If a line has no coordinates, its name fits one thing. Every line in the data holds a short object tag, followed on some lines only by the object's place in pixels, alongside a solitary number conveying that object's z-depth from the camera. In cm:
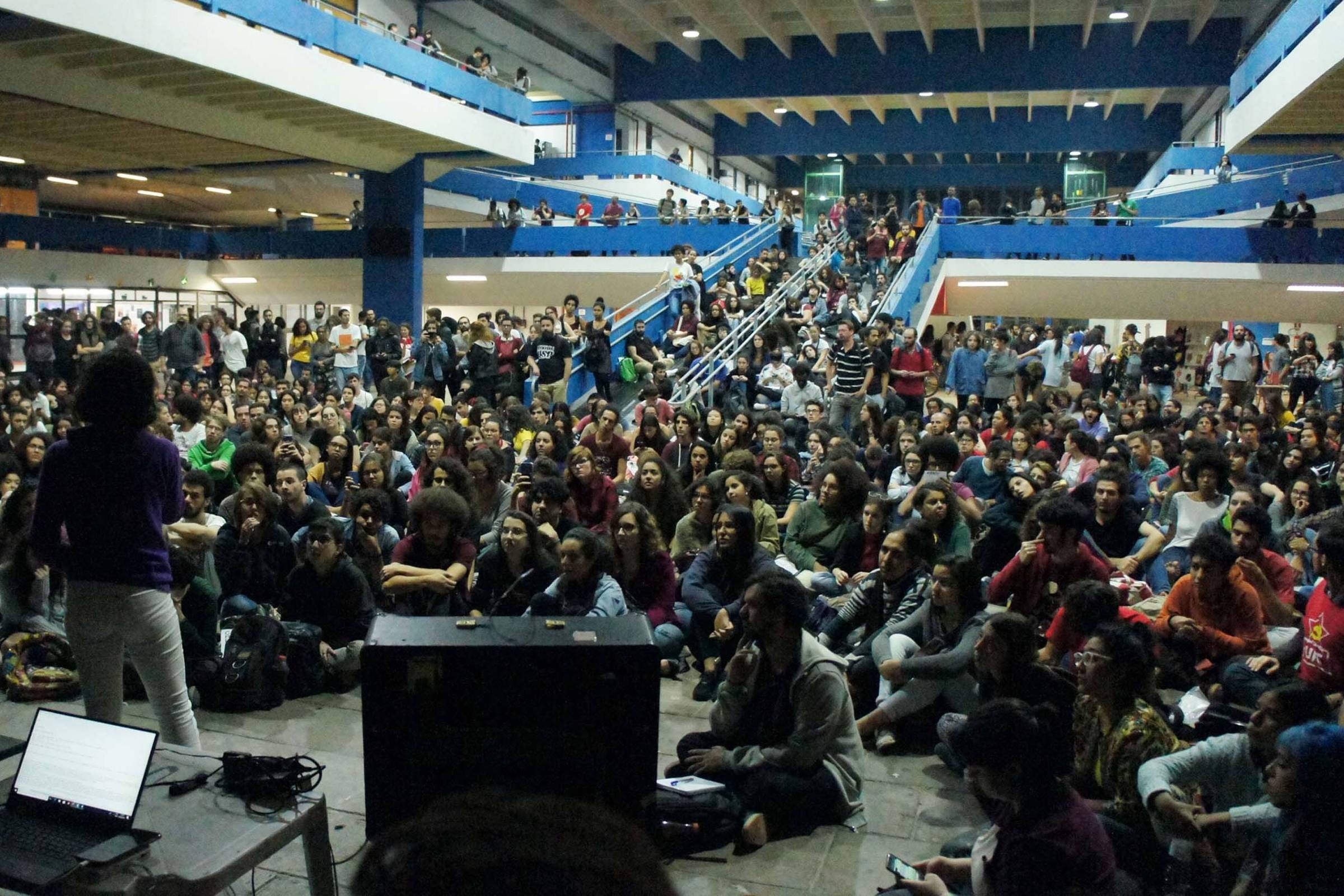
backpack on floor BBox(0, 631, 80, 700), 554
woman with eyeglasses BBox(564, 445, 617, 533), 762
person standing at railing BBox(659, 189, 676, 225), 2145
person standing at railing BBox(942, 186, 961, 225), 2106
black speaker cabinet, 322
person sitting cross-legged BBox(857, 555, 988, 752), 495
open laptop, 283
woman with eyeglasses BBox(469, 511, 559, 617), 583
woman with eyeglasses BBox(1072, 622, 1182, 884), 366
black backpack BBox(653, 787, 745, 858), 401
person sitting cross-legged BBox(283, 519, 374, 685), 588
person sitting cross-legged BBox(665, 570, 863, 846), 422
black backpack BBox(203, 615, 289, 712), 544
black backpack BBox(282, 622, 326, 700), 568
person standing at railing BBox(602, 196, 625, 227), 2164
